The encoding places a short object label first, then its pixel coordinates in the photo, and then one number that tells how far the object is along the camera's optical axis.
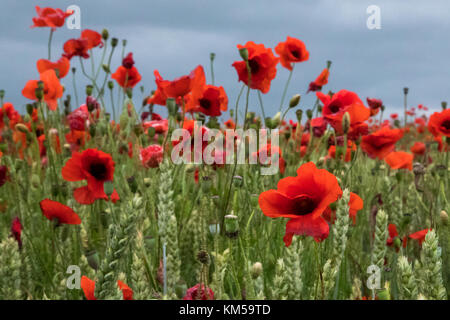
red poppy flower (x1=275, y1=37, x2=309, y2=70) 1.83
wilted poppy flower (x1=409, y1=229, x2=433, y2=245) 1.50
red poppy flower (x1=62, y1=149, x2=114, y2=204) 1.53
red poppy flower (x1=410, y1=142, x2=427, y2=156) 3.66
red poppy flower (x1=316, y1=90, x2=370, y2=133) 1.54
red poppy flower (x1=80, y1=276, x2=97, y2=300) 1.24
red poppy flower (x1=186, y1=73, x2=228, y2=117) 1.63
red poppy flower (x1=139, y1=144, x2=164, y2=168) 1.54
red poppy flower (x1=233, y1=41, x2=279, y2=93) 1.62
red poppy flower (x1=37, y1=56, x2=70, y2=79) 2.08
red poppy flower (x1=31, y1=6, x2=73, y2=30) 2.18
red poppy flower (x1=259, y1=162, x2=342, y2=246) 1.22
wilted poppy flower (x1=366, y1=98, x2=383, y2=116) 2.06
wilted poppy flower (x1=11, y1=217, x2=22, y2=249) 1.51
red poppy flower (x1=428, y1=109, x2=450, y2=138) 1.71
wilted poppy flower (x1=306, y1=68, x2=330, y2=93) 1.95
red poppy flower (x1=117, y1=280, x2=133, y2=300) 1.25
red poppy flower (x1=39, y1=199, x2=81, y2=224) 1.42
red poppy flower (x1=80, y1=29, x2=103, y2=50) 2.24
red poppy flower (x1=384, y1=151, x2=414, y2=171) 2.05
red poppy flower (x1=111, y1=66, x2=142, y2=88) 2.19
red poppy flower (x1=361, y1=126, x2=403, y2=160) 1.72
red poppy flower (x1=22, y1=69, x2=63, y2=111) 1.82
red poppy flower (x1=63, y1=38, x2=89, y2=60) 2.23
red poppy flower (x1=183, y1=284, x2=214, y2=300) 1.24
